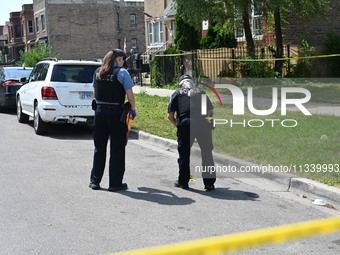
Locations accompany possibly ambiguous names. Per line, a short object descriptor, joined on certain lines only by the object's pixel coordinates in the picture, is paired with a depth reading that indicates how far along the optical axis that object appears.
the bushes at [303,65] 23.52
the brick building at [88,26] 59.03
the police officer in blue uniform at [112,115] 7.67
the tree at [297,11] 22.92
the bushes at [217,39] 27.64
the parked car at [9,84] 17.75
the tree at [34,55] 34.59
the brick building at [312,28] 27.06
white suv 12.84
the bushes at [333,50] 25.40
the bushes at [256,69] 23.19
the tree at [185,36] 32.44
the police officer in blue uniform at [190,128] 7.63
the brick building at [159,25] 39.23
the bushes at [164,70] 25.61
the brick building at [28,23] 66.19
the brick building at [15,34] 71.75
